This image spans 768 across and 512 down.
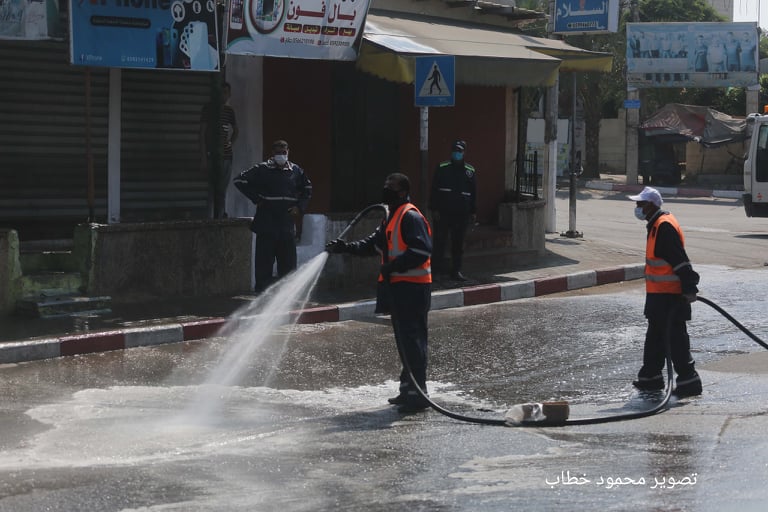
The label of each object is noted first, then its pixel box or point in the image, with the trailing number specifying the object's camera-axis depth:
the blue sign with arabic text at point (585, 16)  19.94
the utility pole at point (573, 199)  20.09
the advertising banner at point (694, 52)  37.72
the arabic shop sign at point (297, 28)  13.70
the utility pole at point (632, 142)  37.81
